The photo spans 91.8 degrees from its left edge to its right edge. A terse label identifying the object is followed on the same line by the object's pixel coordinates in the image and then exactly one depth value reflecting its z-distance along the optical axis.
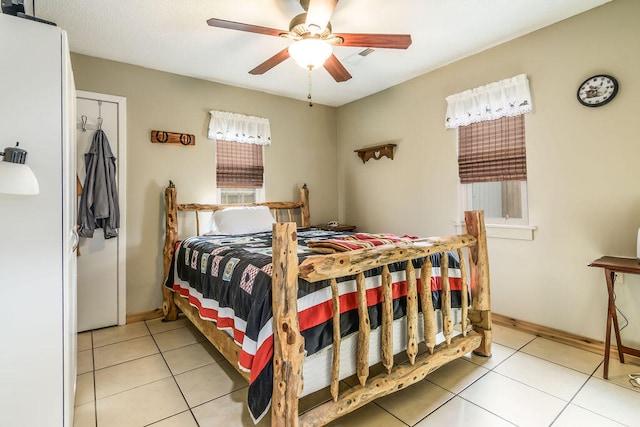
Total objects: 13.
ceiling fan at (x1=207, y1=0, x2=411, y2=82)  1.92
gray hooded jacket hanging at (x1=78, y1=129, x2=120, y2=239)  2.80
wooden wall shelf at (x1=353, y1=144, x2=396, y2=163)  3.86
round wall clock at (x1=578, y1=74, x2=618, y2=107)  2.29
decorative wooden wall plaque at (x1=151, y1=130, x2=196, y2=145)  3.23
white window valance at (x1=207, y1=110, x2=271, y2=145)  3.58
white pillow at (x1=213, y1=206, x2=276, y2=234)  3.31
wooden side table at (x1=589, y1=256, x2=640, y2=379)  1.97
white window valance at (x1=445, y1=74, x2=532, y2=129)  2.72
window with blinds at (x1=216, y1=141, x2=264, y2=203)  3.69
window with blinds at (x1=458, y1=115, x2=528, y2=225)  2.84
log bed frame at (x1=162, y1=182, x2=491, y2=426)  1.39
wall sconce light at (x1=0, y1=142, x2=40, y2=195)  1.08
